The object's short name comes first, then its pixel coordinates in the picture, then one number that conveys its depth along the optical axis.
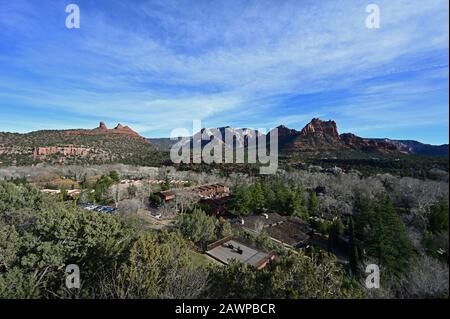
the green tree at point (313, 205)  41.16
